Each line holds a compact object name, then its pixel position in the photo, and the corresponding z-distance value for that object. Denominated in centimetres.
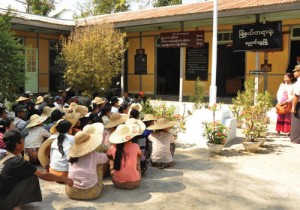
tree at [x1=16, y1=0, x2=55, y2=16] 3168
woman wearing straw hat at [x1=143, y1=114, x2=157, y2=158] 569
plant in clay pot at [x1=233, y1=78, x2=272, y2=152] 687
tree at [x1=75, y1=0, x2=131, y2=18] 3306
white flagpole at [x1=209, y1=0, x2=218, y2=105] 958
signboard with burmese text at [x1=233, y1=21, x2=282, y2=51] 1114
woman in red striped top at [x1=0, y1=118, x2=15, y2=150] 514
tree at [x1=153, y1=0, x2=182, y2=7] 2967
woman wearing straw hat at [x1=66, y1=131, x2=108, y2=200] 433
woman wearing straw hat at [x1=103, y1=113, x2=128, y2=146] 554
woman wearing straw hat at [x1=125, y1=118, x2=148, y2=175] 501
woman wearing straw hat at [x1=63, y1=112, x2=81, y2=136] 565
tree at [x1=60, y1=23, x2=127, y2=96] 1230
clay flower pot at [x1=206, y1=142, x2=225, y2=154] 660
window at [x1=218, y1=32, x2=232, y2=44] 1475
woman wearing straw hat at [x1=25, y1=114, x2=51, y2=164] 573
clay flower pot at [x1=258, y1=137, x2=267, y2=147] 690
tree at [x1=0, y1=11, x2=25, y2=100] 848
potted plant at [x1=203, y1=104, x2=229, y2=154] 663
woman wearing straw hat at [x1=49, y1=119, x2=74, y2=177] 471
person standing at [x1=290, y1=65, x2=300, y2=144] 761
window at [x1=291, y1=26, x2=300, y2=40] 1309
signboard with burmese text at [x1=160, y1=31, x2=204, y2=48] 1341
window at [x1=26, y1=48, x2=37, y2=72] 1650
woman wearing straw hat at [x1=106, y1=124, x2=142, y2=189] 466
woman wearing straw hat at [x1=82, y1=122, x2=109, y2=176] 470
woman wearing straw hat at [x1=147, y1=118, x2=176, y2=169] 573
